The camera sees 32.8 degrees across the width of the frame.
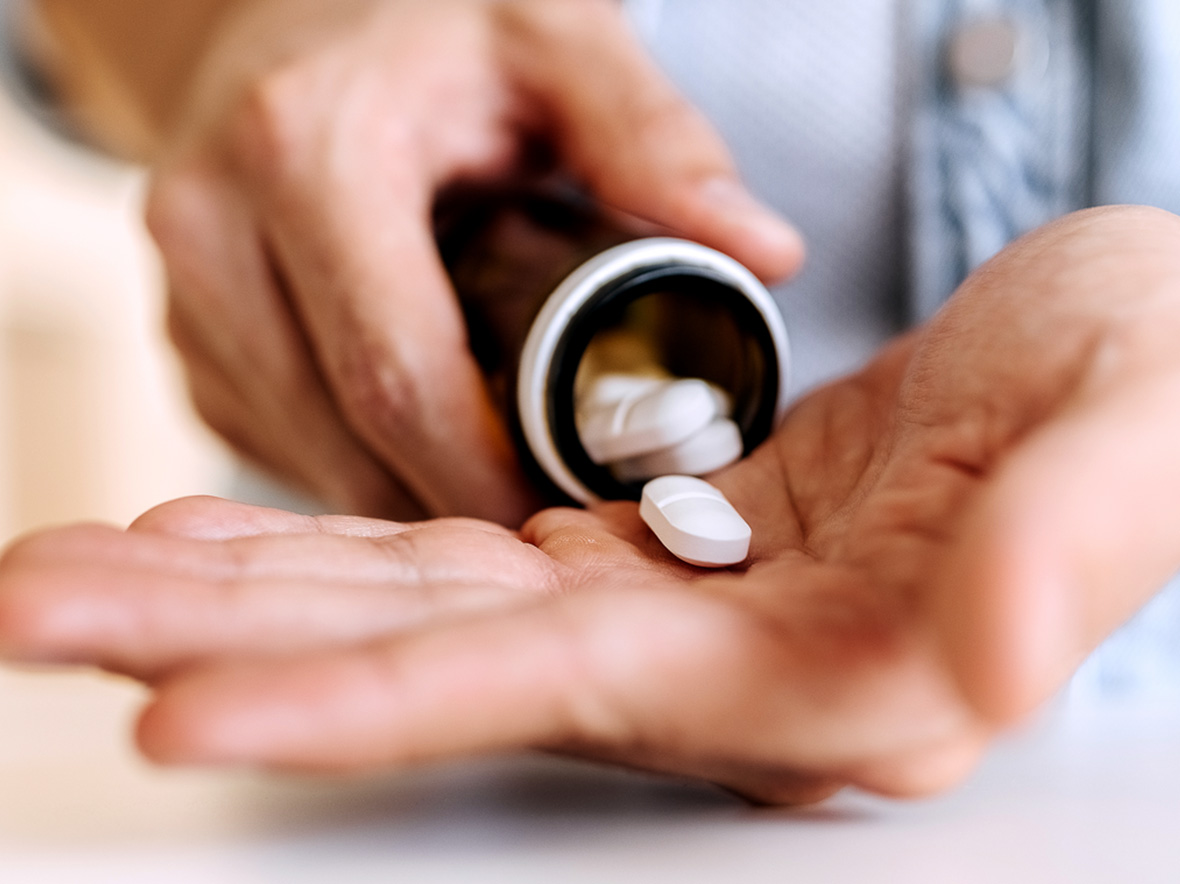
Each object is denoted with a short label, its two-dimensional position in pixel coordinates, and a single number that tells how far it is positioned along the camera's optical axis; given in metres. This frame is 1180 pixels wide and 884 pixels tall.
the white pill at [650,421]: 0.28
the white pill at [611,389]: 0.30
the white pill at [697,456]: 0.29
